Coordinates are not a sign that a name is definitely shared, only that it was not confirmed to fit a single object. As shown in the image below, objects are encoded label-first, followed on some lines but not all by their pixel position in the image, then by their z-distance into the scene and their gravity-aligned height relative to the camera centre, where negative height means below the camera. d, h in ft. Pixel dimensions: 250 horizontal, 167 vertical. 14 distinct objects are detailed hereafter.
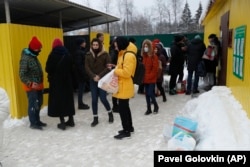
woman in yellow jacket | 15.56 -1.67
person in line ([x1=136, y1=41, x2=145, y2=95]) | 30.19 -4.86
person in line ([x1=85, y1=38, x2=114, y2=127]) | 18.95 -1.24
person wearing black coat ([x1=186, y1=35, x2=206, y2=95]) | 28.04 -1.57
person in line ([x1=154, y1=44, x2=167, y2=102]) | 25.56 -2.33
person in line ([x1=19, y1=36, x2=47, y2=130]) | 18.22 -2.02
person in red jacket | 21.48 -2.06
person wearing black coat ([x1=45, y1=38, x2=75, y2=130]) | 18.24 -2.31
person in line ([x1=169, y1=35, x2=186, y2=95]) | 28.43 -1.95
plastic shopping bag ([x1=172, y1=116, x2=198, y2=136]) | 14.49 -4.16
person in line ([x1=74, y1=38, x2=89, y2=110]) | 23.76 -1.82
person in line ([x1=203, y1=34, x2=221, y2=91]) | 26.89 -1.53
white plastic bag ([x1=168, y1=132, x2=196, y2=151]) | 12.98 -4.49
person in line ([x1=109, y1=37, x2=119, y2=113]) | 23.16 -1.46
